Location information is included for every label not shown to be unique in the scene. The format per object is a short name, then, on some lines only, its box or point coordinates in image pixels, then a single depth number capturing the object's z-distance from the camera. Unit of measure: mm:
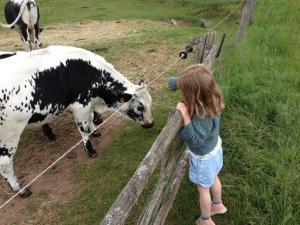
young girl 1859
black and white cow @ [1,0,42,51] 5717
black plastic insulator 3397
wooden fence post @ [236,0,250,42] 4734
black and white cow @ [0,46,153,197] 2658
